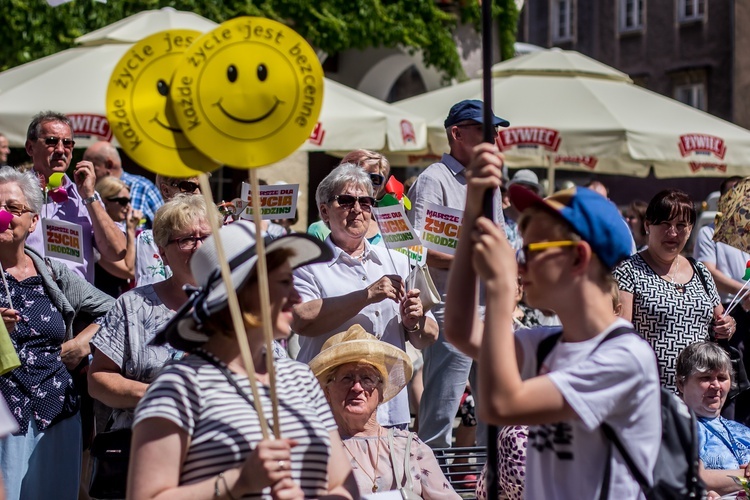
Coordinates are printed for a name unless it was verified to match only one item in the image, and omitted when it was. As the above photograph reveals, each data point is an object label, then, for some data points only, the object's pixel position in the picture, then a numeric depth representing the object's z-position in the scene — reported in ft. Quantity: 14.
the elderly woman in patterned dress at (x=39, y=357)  31.83
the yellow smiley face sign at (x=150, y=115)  19.80
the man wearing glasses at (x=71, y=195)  40.88
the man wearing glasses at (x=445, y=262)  41.73
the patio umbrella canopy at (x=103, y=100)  55.88
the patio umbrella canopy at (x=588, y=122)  71.92
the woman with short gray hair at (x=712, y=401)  36.52
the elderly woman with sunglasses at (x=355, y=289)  34.88
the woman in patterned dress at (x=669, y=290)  40.19
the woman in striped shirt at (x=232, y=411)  18.21
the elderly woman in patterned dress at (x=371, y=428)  31.68
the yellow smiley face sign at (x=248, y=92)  19.76
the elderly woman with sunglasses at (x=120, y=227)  42.19
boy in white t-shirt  17.79
